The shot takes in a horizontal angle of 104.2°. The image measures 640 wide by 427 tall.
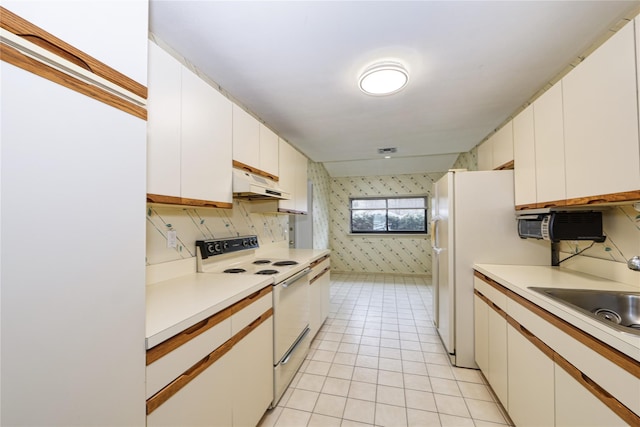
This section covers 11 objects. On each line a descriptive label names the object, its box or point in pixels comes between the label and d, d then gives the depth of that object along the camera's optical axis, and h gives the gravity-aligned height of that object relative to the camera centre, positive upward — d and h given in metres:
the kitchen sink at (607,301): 1.23 -0.43
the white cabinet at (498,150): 2.06 +0.62
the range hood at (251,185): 1.81 +0.24
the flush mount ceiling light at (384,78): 1.82 +1.08
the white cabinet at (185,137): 1.22 +0.46
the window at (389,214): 5.62 +0.08
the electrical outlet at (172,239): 1.62 -0.14
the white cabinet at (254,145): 1.89 +0.62
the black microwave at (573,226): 1.56 -0.06
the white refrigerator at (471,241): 2.05 -0.20
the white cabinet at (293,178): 2.70 +0.48
